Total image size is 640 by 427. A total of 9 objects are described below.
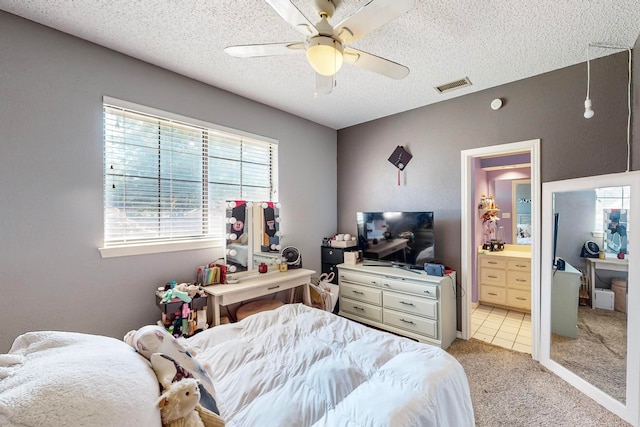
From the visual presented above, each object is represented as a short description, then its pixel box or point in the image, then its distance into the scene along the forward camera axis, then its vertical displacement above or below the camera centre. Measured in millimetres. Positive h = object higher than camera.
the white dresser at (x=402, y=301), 2684 -988
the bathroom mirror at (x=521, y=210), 3133 +27
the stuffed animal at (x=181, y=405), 830 -614
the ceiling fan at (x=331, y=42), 1294 +988
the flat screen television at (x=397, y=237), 2986 -305
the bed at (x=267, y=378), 657 -785
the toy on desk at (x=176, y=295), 2117 -668
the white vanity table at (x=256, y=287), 2350 -730
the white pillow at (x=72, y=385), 599 -449
